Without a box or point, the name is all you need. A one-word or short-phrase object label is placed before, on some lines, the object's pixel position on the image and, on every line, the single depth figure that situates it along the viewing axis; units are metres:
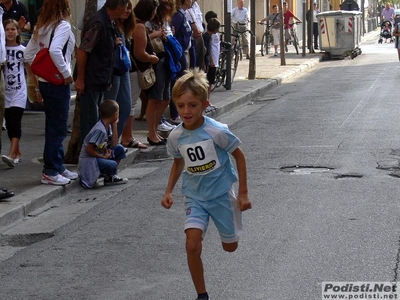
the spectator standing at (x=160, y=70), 12.13
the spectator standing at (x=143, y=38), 11.51
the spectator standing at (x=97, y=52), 9.83
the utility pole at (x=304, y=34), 30.67
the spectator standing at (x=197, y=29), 15.04
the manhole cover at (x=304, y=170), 9.89
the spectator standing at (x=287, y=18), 33.57
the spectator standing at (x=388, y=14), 47.59
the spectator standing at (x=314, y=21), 34.03
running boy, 5.51
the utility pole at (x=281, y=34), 26.39
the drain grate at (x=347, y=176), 9.54
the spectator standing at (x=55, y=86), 9.21
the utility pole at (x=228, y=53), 19.16
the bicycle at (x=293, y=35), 32.96
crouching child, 9.64
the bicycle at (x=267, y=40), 32.06
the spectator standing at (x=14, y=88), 10.74
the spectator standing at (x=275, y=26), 31.88
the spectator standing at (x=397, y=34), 24.42
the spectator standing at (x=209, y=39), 16.59
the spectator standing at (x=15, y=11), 13.43
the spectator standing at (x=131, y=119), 11.79
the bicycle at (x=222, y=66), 18.94
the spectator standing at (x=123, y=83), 10.31
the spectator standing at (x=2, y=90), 8.60
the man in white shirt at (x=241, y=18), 29.95
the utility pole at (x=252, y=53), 22.09
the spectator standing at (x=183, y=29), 13.38
